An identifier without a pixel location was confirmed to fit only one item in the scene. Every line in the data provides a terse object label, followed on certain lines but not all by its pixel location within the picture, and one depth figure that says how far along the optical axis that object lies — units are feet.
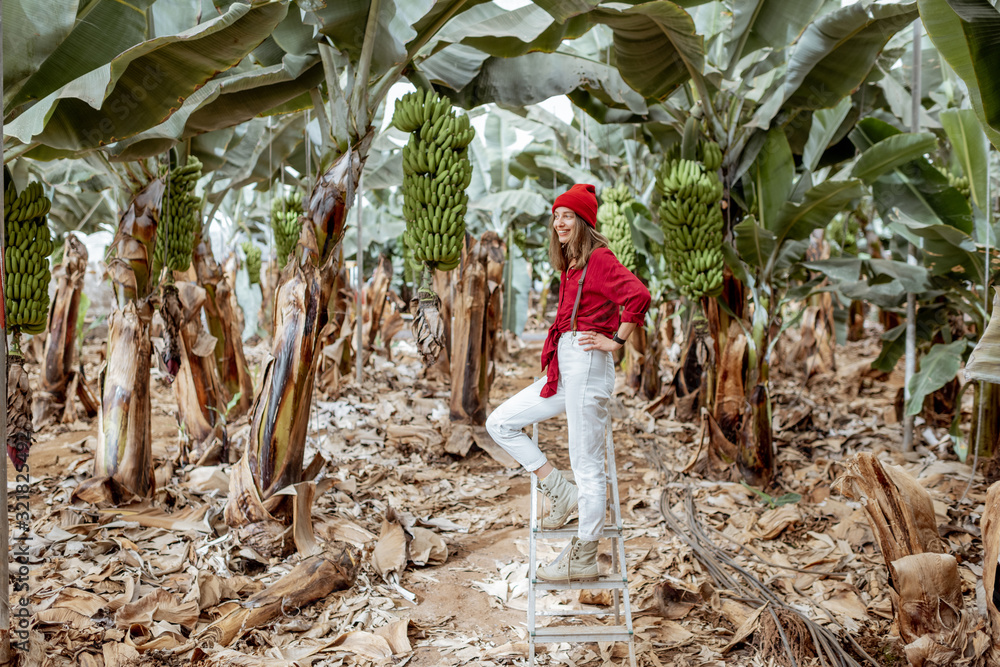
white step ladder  7.53
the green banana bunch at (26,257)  11.31
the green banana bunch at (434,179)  10.81
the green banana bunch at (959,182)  17.53
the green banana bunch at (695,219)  13.47
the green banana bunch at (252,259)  36.60
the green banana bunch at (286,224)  21.03
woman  8.33
